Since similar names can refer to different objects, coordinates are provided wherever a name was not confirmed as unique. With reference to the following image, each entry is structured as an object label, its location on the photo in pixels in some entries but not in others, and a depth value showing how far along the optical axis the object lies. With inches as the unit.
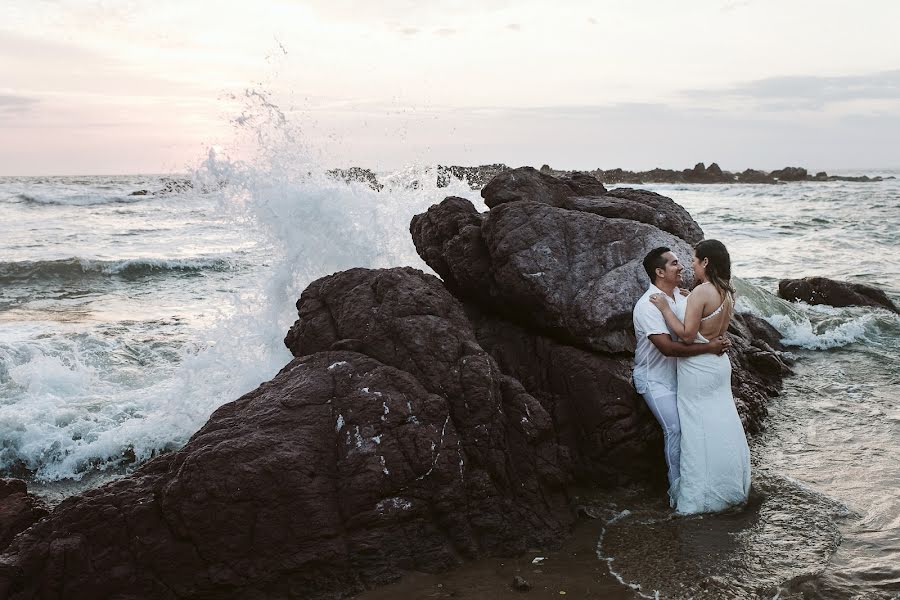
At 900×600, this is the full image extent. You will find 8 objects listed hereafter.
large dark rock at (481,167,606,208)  284.2
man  214.1
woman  208.1
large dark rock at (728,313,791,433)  280.7
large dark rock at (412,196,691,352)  237.1
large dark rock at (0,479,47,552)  191.6
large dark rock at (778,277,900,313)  508.1
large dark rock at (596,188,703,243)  279.9
